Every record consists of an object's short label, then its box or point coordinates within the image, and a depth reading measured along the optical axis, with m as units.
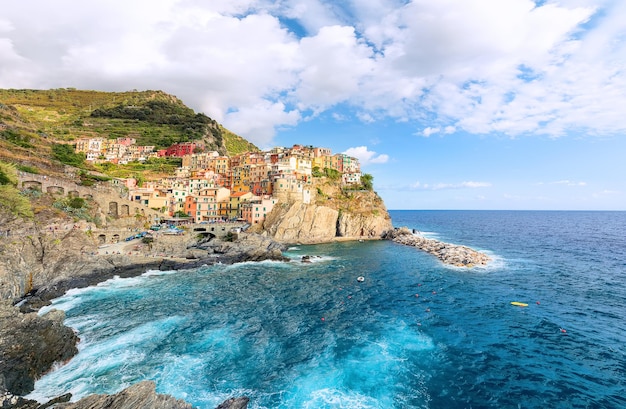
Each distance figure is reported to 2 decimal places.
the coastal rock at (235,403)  16.28
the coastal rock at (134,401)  14.02
